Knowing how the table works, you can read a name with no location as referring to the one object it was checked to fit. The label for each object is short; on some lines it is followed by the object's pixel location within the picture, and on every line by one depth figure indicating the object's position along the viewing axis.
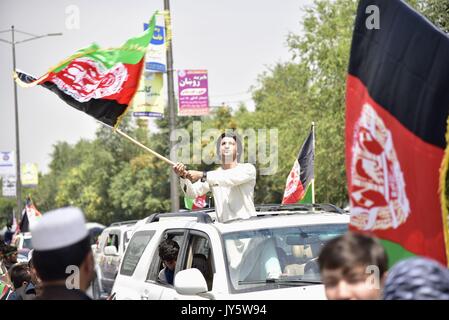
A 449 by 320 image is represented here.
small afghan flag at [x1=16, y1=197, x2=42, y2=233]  24.72
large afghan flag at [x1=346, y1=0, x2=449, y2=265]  4.40
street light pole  44.88
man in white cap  3.85
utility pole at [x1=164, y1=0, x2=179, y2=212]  22.22
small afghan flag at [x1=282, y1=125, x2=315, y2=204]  14.41
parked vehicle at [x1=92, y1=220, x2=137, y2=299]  19.94
